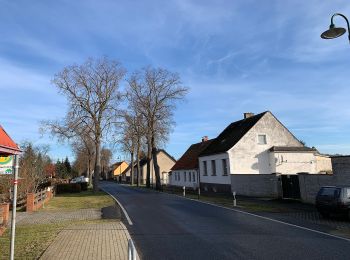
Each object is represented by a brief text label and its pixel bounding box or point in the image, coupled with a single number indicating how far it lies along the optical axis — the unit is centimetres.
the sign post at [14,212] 737
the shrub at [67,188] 4403
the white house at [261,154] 3809
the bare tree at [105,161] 11581
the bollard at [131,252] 598
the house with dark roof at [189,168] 5038
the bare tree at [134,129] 4812
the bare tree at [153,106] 4888
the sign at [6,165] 775
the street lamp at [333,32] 1180
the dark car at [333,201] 1694
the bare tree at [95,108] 4169
